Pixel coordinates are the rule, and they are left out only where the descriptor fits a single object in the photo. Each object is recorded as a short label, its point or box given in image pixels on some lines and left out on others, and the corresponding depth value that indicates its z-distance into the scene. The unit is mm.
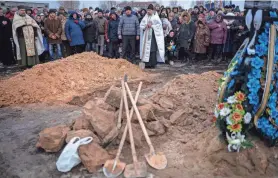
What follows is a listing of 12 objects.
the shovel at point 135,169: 3018
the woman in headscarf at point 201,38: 9498
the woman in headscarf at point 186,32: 9578
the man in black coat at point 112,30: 9438
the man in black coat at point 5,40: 9062
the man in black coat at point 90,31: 9509
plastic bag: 3145
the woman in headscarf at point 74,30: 8952
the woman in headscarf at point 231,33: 9516
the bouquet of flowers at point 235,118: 2904
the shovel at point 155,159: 3203
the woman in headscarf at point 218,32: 9367
